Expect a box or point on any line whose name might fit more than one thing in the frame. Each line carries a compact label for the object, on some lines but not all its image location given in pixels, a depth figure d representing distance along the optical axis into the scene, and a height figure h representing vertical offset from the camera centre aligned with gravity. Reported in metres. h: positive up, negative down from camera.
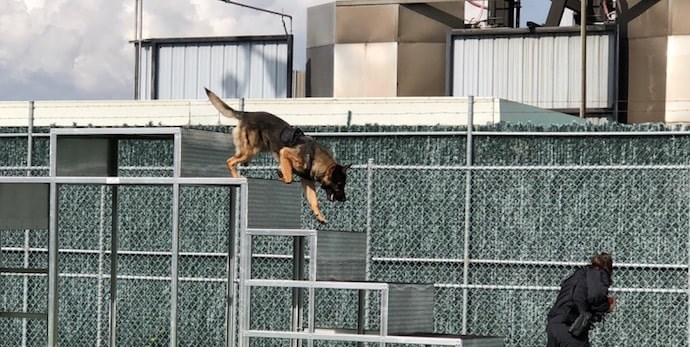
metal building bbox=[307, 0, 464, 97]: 29.16 +2.60
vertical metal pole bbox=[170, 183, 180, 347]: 10.82 -0.68
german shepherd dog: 11.09 +0.22
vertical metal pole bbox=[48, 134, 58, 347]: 10.99 -0.68
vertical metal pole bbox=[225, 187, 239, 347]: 11.29 -0.74
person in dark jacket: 12.23 -1.02
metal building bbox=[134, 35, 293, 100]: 30.00 +2.16
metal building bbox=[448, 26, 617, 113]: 26.62 +2.09
